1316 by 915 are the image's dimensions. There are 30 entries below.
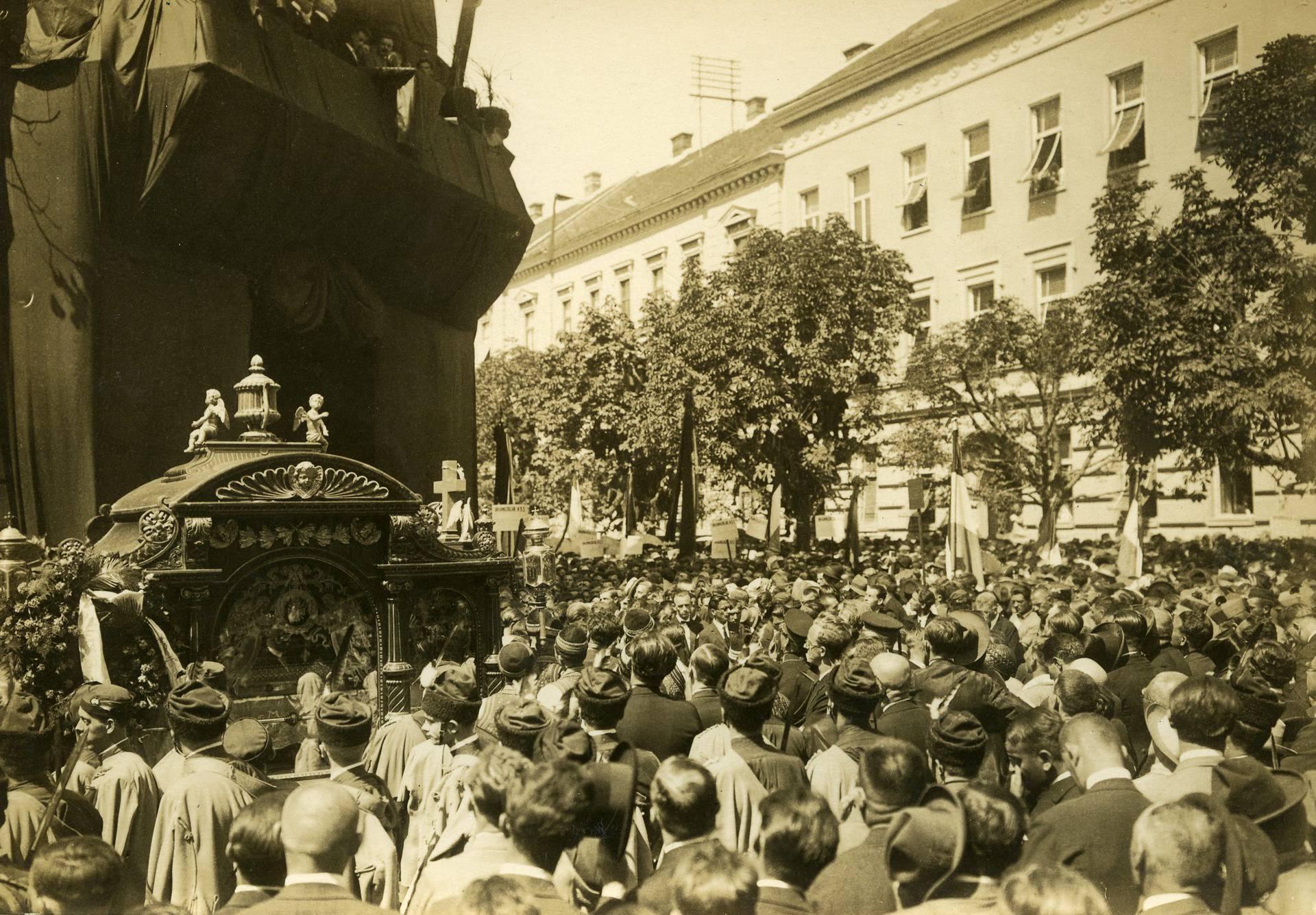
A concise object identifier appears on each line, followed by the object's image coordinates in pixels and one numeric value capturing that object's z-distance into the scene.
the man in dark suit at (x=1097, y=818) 4.03
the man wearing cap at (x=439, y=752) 5.30
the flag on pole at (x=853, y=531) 22.20
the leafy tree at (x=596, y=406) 29.31
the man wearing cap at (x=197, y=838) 4.70
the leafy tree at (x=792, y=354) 24.42
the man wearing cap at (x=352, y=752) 4.95
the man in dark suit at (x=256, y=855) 3.68
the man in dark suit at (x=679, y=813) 3.80
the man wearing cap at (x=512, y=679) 5.69
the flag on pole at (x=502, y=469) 18.52
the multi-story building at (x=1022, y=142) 20.97
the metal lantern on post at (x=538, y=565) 14.35
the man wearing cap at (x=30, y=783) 4.51
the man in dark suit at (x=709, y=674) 6.05
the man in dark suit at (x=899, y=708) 5.83
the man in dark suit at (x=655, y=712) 5.54
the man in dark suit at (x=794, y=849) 3.52
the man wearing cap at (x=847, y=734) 5.15
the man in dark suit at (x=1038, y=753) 4.96
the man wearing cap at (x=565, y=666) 6.50
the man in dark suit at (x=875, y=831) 3.86
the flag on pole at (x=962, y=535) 14.84
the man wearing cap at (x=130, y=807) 5.05
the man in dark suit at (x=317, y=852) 3.47
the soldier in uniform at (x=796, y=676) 6.74
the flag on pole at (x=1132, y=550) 16.53
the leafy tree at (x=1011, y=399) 22.77
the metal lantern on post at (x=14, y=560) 8.64
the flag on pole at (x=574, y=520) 24.17
